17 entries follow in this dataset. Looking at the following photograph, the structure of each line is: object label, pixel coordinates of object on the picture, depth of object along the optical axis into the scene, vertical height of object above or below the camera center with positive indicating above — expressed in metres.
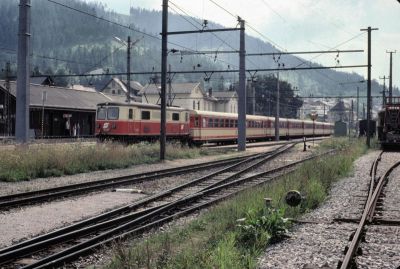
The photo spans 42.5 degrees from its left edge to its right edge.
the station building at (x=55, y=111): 44.53 +1.12
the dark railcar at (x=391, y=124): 32.50 +0.22
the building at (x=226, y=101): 108.69 +5.32
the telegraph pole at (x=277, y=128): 52.26 -0.20
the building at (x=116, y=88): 134.50 +9.84
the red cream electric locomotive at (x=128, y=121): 30.55 +0.18
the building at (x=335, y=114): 155.62 +4.18
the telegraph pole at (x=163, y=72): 24.42 +2.49
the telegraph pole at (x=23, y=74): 19.03 +1.85
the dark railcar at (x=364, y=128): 51.39 -0.08
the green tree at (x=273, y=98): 107.06 +5.76
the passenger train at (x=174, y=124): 30.69 +0.04
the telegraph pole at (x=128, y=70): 39.62 +4.11
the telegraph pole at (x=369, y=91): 36.03 +2.60
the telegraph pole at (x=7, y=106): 40.11 +1.39
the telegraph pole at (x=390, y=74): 56.90 +5.94
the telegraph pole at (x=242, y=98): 32.47 +1.80
